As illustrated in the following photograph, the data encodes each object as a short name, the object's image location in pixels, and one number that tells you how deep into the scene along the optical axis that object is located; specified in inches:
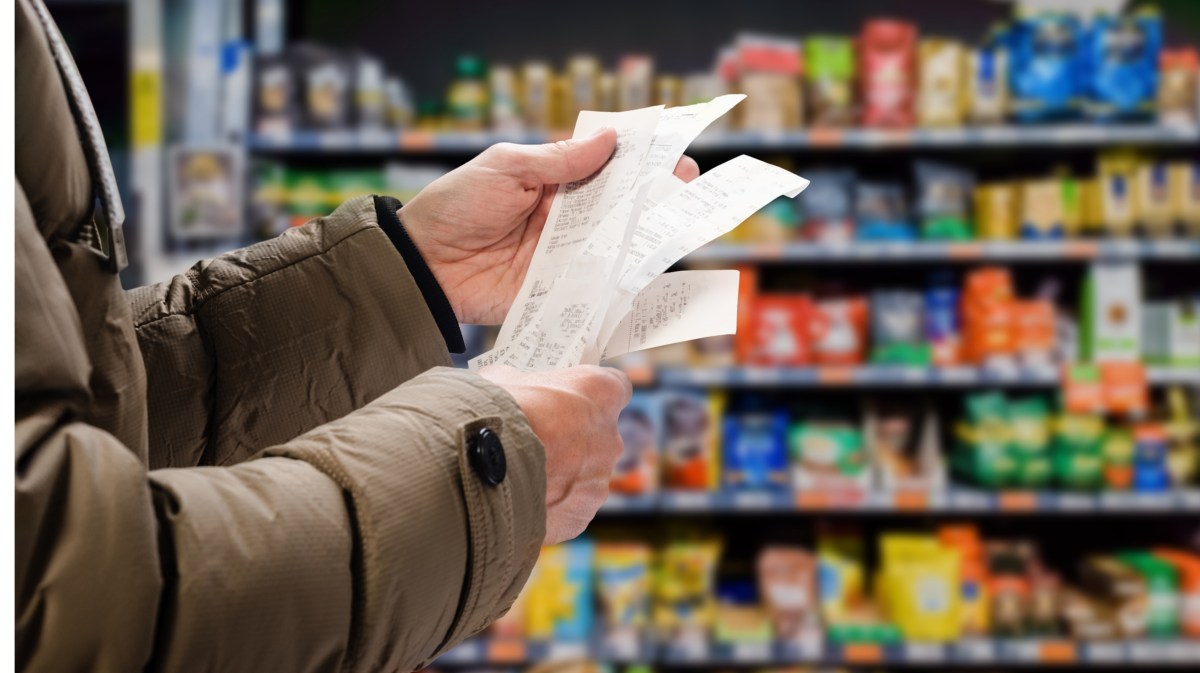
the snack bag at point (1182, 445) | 105.7
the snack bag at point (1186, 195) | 103.7
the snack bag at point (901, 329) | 107.3
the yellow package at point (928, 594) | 102.4
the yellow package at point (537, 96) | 108.3
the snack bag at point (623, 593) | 105.1
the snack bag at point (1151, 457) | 104.7
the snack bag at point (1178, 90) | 104.0
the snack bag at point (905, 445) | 107.2
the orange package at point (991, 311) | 104.5
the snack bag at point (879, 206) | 108.3
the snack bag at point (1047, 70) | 103.4
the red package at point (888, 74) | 105.5
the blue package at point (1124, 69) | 103.2
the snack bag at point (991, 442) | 105.4
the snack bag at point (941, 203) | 107.2
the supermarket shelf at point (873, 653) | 101.9
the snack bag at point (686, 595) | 105.3
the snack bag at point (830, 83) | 106.9
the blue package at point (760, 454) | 107.0
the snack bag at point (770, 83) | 104.9
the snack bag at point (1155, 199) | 104.3
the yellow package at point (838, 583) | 105.9
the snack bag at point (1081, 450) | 104.7
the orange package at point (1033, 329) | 105.3
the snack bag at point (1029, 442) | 105.5
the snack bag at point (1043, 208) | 104.8
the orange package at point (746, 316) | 105.3
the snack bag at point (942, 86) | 104.6
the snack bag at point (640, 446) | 105.1
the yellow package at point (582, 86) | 107.7
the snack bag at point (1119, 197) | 104.7
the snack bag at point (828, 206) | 107.5
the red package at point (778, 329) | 106.3
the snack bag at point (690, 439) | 106.7
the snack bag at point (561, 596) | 104.9
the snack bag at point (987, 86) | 104.2
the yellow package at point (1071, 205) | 105.8
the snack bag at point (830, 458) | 106.7
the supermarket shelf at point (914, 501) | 103.9
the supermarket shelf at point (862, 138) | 102.5
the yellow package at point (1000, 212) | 106.0
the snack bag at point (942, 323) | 106.6
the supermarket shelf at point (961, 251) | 103.2
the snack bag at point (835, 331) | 107.3
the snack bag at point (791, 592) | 105.8
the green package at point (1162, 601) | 102.3
